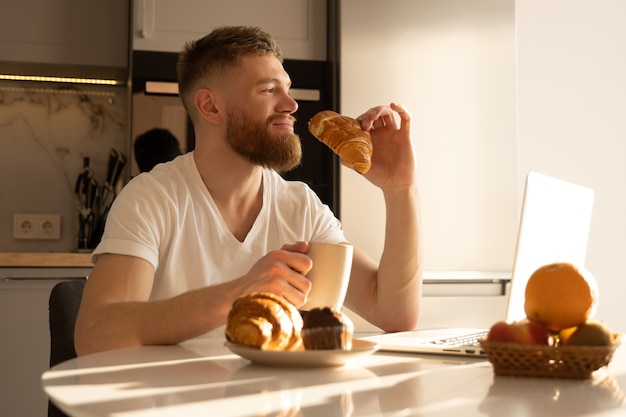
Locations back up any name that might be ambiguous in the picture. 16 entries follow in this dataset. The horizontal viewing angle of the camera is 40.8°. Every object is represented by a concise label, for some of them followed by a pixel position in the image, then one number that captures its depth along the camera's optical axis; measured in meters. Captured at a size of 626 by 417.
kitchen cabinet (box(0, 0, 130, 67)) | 3.16
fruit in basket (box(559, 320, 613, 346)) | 0.92
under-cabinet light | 3.46
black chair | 1.44
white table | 0.74
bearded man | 1.33
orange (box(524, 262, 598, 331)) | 0.92
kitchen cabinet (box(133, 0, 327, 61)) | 3.04
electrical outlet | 3.42
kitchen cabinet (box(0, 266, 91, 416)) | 2.76
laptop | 1.20
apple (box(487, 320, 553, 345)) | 0.93
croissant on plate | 0.96
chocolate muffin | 0.98
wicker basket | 0.91
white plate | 0.96
